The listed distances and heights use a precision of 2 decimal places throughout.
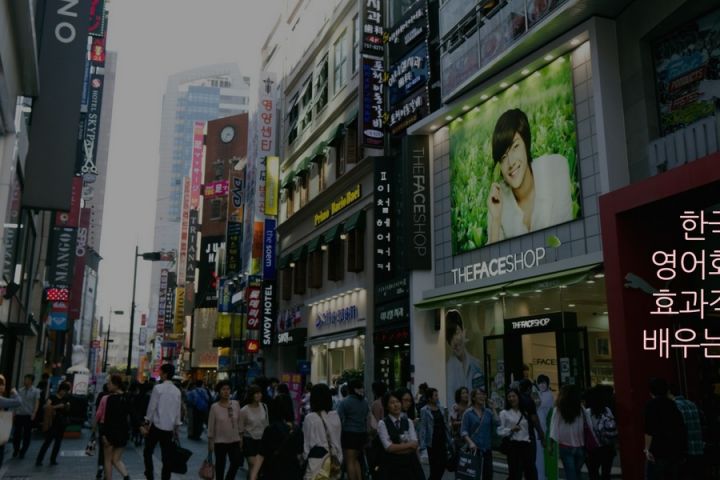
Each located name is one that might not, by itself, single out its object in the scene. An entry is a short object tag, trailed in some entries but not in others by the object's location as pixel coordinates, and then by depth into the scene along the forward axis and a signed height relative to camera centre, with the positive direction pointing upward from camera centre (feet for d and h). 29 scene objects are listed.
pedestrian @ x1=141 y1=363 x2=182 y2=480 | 35.42 -2.08
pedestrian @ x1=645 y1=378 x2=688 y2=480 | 27.50 -2.34
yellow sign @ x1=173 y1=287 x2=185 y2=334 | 276.90 +25.50
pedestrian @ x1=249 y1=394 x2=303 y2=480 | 23.49 -2.41
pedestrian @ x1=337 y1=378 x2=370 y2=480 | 34.88 -2.66
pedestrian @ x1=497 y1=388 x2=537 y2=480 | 32.83 -3.09
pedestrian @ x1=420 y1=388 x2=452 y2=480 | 33.58 -3.06
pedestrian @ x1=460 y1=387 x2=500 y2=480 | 33.06 -2.54
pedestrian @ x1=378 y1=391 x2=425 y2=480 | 24.61 -2.48
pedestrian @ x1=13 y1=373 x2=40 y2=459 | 50.11 -2.66
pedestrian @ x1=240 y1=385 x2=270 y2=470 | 31.29 -2.17
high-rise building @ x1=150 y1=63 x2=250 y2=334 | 622.95 +245.06
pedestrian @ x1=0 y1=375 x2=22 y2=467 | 27.72 -1.10
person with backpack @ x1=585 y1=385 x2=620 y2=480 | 33.40 -3.15
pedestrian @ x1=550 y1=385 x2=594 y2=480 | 32.63 -2.58
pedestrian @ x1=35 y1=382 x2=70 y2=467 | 49.16 -3.24
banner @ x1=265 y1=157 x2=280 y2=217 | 118.01 +33.19
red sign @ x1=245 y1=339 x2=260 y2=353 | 123.44 +5.38
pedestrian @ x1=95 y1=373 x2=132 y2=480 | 37.04 -2.64
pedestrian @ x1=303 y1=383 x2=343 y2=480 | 24.34 -2.05
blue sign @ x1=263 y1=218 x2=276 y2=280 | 116.26 +21.54
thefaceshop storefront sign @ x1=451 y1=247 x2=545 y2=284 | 52.65 +9.06
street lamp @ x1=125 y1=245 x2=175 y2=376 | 86.20 +13.94
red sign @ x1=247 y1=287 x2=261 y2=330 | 121.49 +12.16
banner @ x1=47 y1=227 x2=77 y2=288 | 101.65 +18.22
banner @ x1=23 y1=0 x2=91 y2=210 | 50.55 +19.65
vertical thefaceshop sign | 67.10 +17.13
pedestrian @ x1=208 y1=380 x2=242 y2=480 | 33.99 -2.77
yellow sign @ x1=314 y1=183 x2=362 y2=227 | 85.51 +22.66
